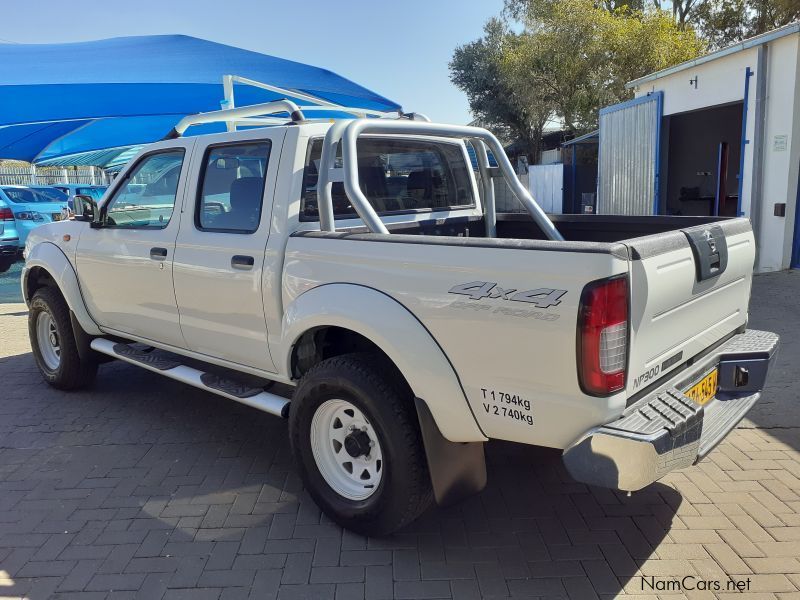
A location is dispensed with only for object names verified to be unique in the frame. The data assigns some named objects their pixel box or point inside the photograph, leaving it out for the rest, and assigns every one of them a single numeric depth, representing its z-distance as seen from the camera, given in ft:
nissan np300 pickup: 7.64
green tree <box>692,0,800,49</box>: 78.59
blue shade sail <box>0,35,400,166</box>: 24.00
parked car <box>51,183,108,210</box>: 53.16
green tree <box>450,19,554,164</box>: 91.04
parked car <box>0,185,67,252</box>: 42.93
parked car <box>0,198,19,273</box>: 41.52
